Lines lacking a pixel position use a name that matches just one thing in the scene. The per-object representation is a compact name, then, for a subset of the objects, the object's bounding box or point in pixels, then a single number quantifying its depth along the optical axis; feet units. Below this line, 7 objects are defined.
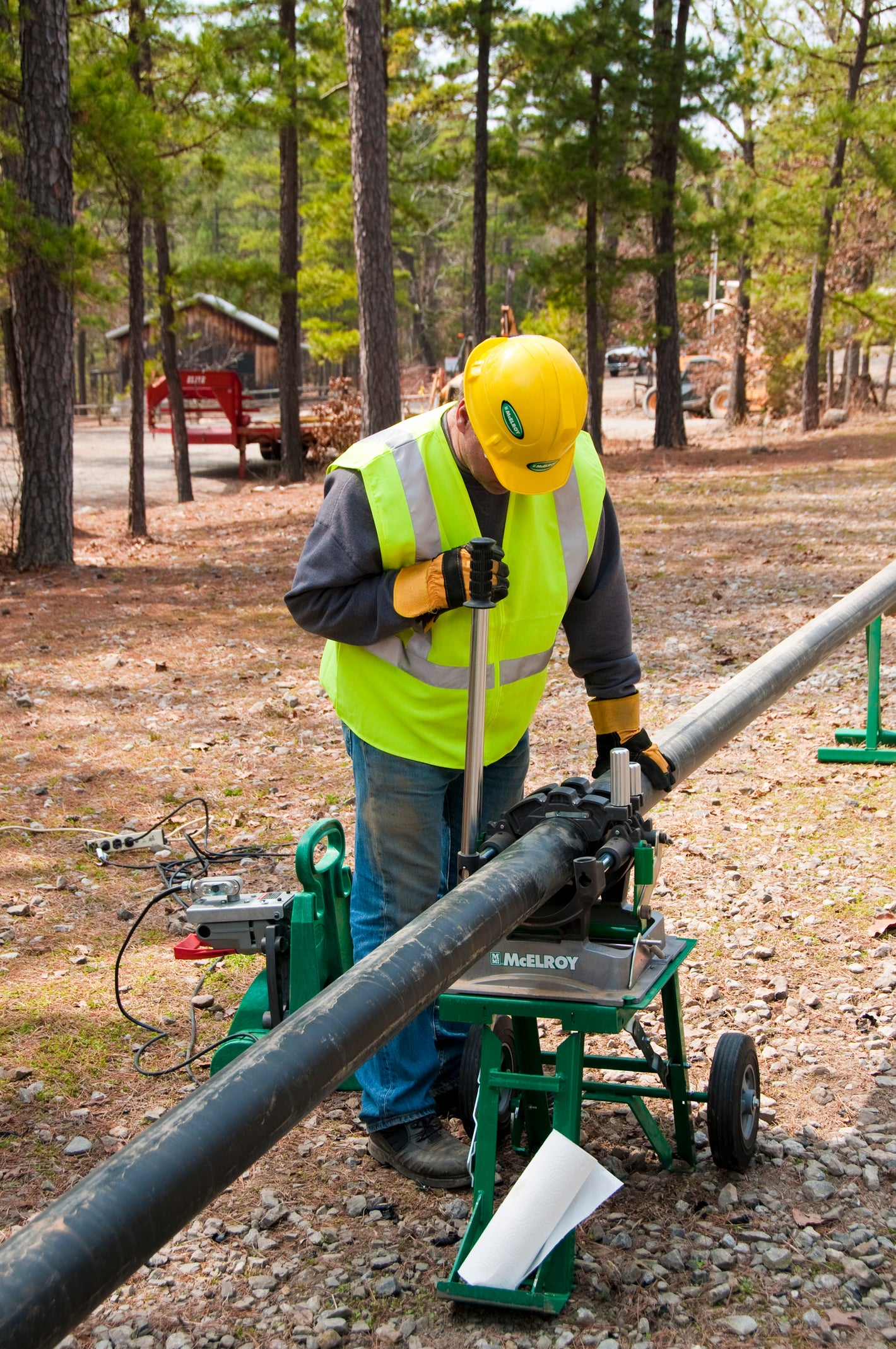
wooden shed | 144.36
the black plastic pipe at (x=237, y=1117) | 4.49
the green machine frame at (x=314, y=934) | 10.80
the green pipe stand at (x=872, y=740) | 20.44
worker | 9.49
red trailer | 86.84
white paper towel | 8.50
